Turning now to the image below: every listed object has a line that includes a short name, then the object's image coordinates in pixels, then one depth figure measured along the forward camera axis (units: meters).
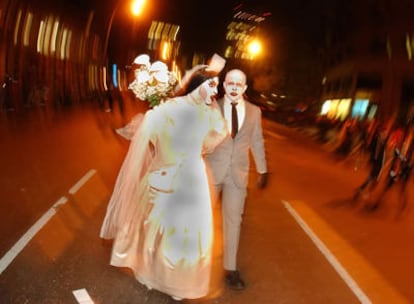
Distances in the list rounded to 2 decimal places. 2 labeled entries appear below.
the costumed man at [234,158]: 4.36
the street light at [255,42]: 10.81
